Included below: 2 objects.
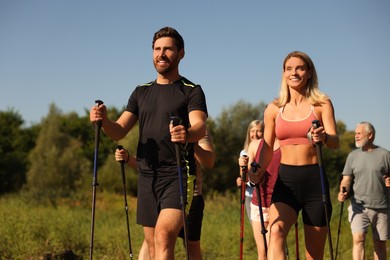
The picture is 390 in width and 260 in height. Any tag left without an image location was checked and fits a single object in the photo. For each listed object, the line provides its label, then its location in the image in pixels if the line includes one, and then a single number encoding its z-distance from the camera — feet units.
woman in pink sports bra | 15.44
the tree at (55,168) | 111.96
